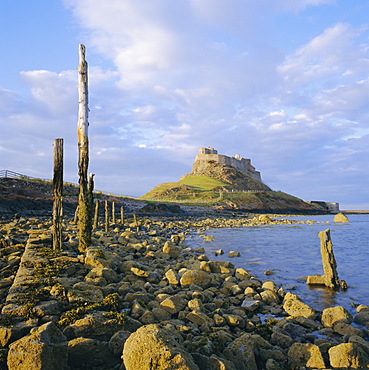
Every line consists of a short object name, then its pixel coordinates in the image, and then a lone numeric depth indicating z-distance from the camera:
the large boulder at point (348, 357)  4.43
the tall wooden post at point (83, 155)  10.52
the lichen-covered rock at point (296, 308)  6.88
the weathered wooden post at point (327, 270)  10.27
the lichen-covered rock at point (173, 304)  5.93
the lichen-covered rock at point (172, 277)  8.30
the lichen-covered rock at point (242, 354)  4.25
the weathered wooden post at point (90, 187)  11.07
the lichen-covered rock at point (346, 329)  5.93
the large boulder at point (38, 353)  3.28
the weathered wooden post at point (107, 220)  21.52
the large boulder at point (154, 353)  3.32
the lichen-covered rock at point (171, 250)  13.49
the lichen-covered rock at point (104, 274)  6.96
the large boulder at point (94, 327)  4.20
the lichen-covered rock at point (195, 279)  8.29
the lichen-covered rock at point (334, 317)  6.50
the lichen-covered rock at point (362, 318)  6.70
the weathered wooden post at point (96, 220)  23.70
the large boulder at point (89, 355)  3.74
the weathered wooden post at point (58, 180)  10.11
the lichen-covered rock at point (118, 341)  3.97
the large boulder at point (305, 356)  4.53
